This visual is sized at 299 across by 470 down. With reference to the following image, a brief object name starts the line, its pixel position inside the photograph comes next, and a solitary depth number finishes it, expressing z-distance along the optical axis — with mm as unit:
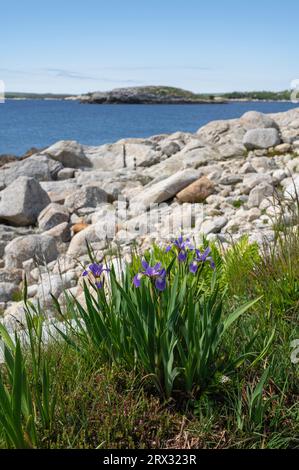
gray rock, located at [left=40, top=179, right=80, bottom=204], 12547
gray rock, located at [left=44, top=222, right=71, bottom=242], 10180
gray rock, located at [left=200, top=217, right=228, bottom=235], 8129
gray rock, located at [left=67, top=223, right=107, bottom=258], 9030
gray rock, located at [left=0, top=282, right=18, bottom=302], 7969
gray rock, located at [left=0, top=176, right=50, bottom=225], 11383
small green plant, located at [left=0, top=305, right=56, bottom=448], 2512
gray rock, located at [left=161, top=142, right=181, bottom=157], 16438
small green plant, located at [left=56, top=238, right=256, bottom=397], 2979
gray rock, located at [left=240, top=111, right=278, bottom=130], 14909
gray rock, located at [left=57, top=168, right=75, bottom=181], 14922
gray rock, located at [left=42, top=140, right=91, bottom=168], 16078
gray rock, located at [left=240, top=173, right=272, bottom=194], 9648
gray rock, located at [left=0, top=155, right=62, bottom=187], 14533
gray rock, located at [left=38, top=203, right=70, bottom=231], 10883
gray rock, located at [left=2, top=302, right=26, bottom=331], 5906
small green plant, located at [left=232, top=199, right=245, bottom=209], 9195
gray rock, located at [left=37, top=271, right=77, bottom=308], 6684
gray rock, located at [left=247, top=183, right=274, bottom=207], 8781
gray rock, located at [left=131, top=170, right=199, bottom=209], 10344
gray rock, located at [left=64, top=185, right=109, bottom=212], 11516
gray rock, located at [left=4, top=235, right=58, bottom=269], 9148
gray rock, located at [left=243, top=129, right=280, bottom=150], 12711
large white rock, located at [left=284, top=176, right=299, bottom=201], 7439
